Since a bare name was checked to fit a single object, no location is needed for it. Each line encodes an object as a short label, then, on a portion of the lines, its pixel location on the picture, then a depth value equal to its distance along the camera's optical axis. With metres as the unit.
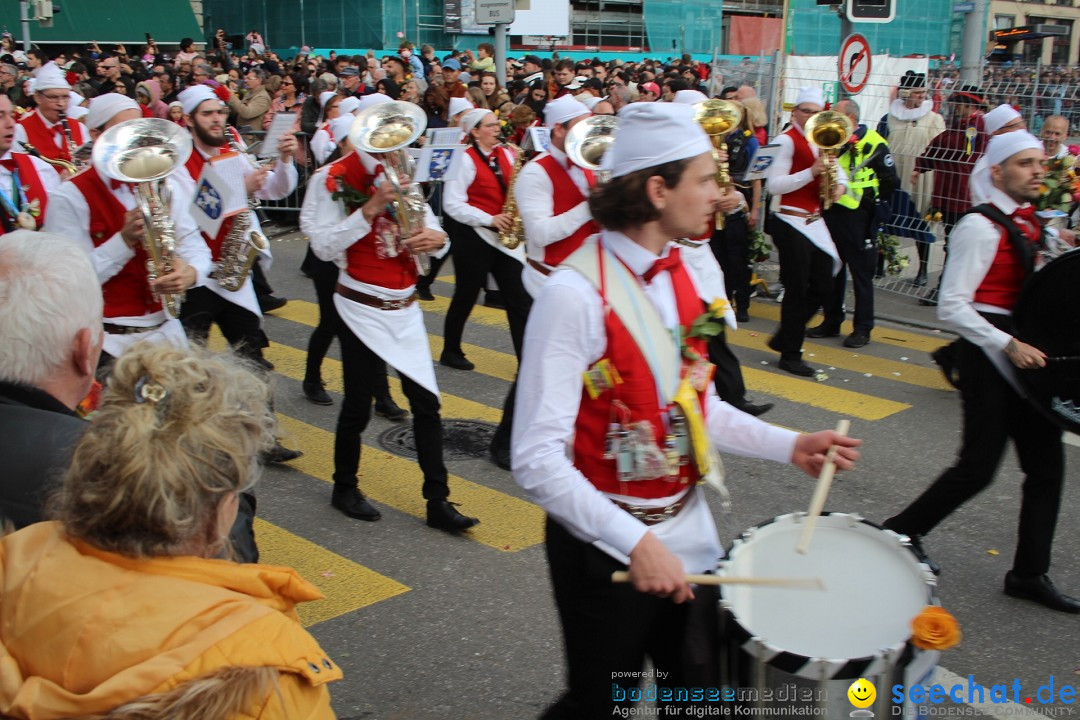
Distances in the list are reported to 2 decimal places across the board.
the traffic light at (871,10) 11.24
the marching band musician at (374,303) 5.27
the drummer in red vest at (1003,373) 4.49
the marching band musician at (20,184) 5.59
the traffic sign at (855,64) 10.74
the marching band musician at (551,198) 6.11
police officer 9.11
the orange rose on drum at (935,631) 2.21
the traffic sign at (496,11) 14.33
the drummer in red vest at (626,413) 2.58
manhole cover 6.55
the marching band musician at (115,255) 4.61
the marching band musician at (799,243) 8.25
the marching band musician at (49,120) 8.81
